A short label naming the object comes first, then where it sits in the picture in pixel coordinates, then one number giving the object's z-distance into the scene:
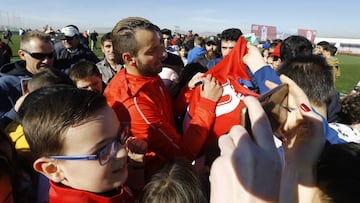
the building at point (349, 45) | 53.31
